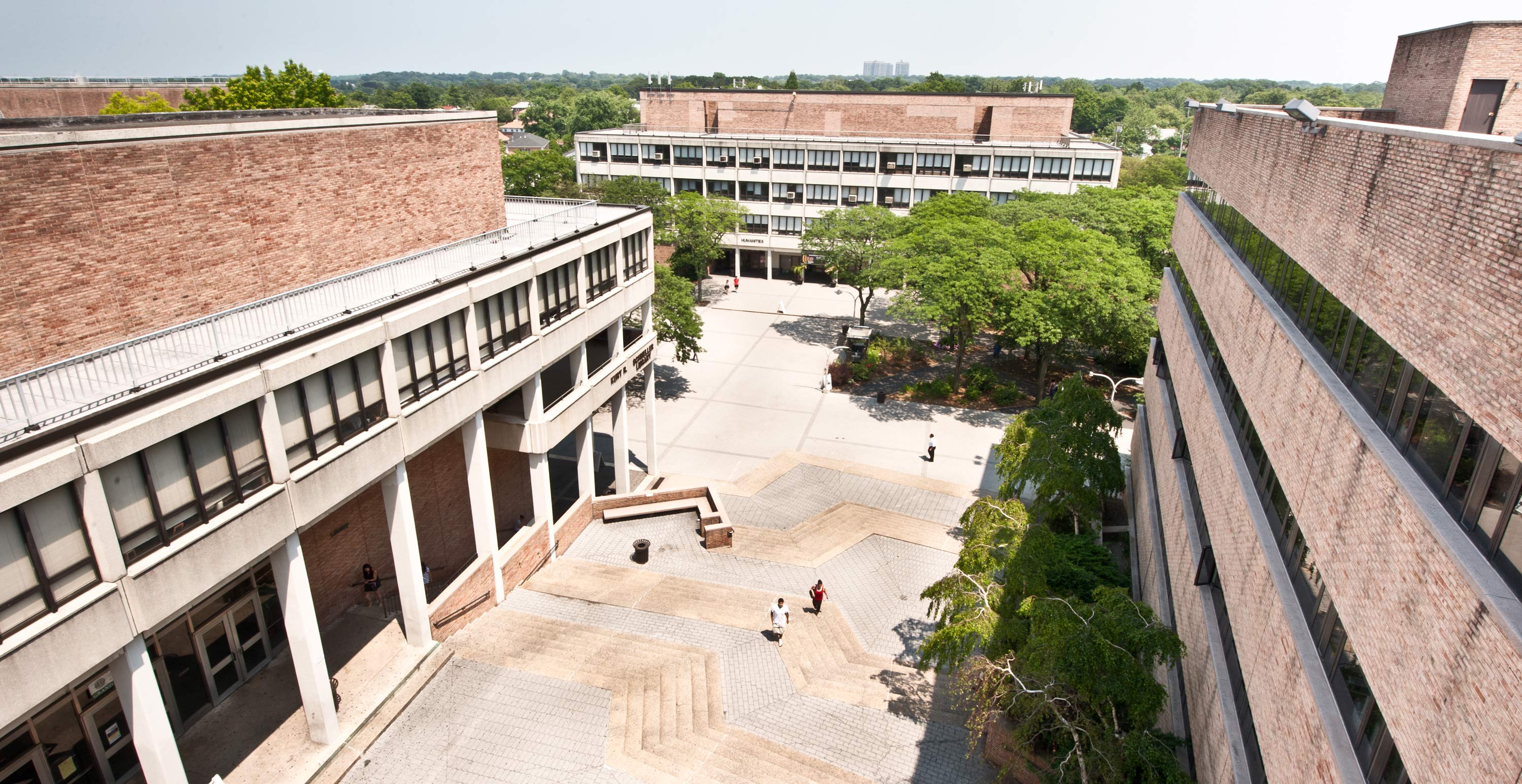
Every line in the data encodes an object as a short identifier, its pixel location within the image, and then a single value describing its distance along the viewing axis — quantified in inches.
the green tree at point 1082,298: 1433.3
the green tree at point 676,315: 1546.5
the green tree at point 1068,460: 892.6
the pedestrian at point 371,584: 898.1
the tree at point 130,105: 1411.2
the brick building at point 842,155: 2498.8
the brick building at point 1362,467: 252.1
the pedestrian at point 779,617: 890.1
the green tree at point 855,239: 2079.2
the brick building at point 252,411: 499.2
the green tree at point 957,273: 1498.5
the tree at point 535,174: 2753.4
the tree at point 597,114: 6893.2
